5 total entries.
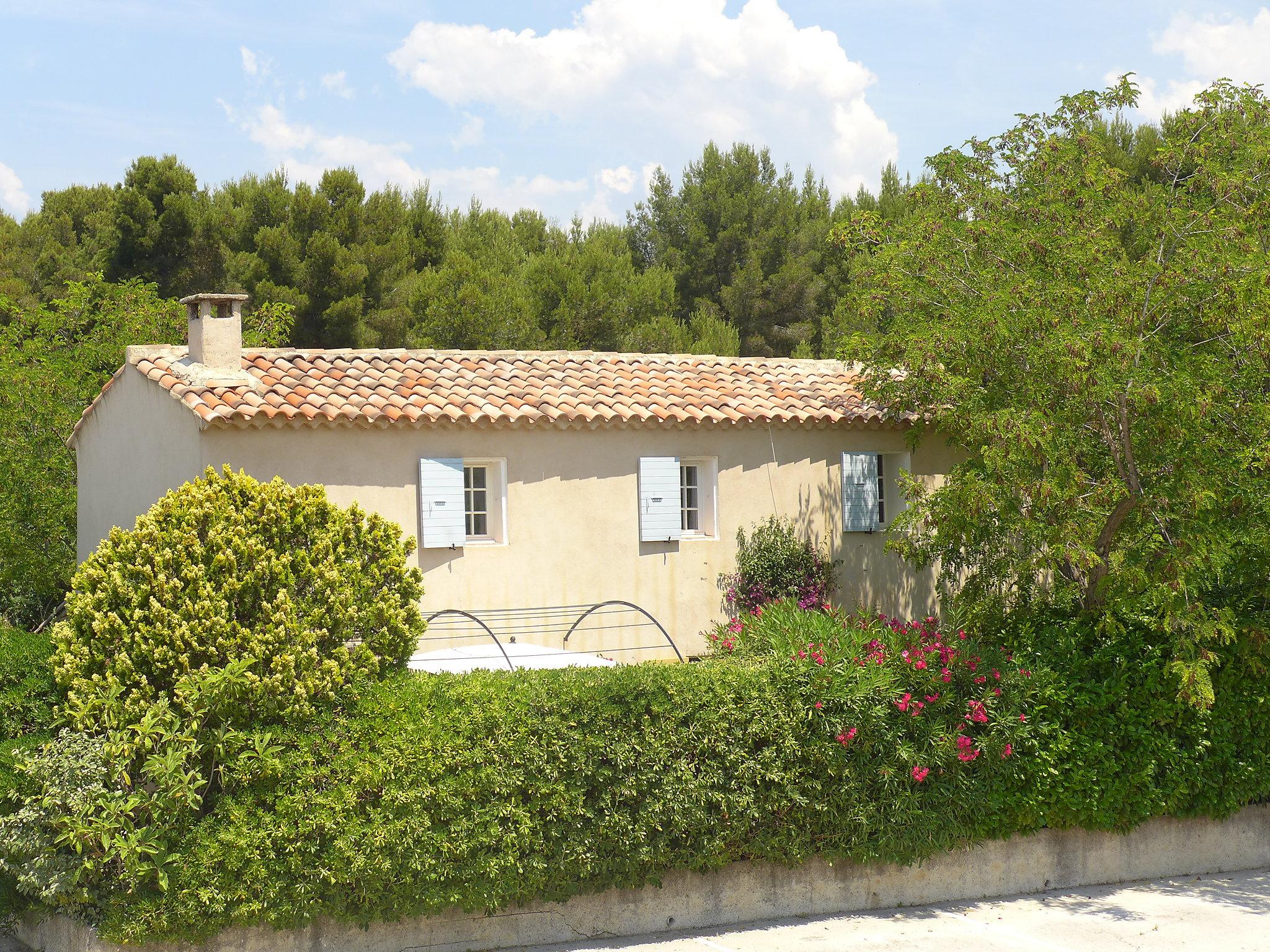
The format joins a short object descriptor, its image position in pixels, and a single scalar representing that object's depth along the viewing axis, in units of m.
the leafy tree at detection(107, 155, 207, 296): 28.12
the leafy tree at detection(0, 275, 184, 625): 18.39
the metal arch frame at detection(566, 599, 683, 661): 11.95
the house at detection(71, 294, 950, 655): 12.89
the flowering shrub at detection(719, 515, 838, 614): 14.81
